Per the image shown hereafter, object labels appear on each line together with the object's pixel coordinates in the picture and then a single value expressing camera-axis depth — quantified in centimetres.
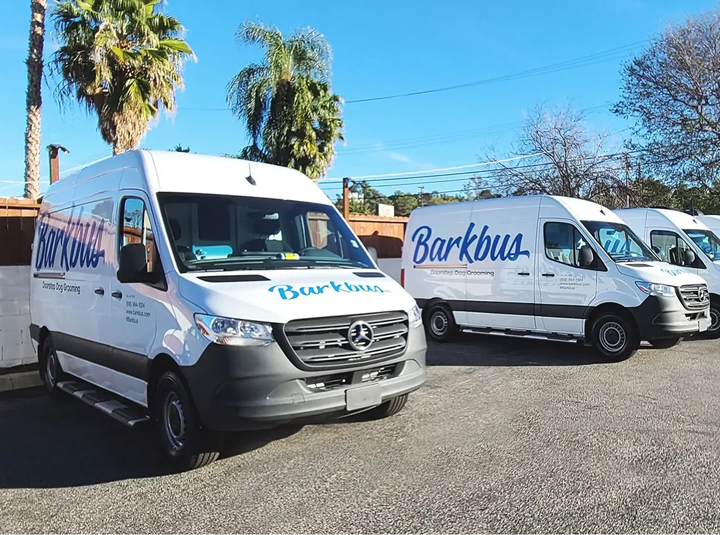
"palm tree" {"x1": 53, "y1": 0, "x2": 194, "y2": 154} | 1390
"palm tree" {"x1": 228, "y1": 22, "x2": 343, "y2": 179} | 1977
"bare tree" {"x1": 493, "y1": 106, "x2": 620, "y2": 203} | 2339
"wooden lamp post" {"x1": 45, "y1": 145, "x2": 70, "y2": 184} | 1091
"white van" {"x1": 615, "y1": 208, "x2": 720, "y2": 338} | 1118
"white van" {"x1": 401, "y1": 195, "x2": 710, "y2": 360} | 890
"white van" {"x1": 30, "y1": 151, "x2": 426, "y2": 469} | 439
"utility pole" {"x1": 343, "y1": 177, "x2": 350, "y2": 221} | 1697
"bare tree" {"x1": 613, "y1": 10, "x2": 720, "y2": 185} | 2114
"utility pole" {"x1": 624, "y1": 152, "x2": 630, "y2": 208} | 2316
